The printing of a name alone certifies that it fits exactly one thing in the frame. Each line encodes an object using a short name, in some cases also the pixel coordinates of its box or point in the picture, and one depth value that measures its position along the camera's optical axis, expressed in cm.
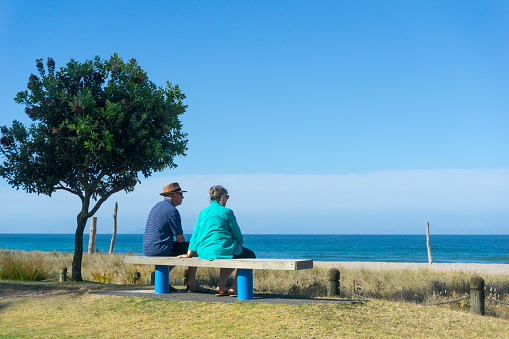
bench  730
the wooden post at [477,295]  968
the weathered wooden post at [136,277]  1295
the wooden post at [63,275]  1277
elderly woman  783
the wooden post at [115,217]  2888
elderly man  871
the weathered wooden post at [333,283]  1035
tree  1250
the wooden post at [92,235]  2623
